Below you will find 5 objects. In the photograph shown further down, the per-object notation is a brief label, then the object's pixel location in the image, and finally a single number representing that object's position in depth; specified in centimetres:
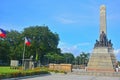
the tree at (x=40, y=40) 3382
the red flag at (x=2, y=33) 1187
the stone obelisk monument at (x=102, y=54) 2096
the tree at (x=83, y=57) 5503
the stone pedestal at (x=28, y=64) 1929
